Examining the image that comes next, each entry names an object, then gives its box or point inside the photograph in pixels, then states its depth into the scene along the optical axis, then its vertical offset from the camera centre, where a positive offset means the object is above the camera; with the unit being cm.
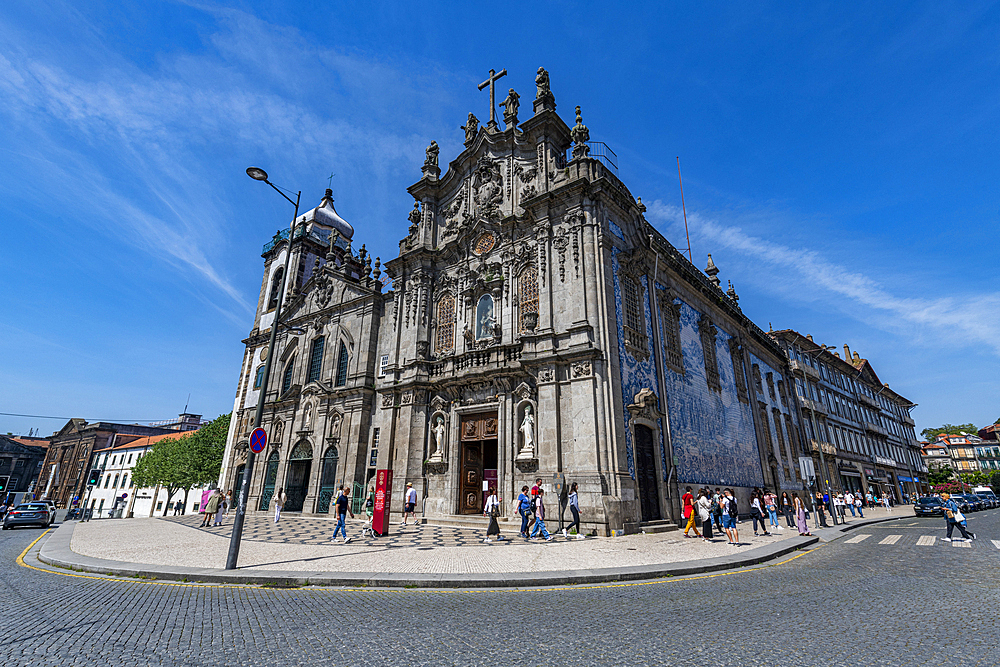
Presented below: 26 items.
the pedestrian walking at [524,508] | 1527 -65
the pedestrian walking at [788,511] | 2020 -88
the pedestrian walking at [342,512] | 1495 -82
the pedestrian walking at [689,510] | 1603 -71
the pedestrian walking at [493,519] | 1470 -98
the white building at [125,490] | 5269 -74
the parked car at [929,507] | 3027 -96
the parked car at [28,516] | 2370 -165
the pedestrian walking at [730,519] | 1435 -89
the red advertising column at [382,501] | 1623 -50
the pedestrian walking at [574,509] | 1595 -69
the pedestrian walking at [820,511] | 2143 -94
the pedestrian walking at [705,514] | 1527 -79
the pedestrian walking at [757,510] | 1698 -70
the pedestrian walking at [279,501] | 2103 -75
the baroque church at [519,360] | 1836 +623
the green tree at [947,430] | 10881 +1421
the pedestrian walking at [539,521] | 1505 -105
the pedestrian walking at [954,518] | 1396 -78
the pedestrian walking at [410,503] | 2089 -72
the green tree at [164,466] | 4388 +169
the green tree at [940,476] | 7031 +231
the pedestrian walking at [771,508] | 1939 -73
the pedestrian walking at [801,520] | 1630 -101
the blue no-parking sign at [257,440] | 1099 +106
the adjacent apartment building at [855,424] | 4428 +738
